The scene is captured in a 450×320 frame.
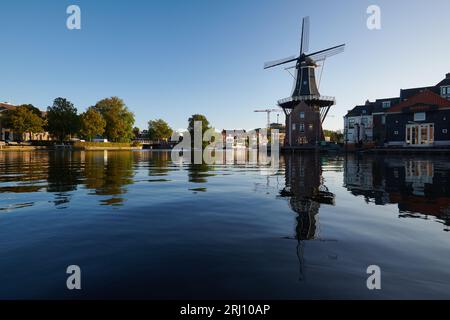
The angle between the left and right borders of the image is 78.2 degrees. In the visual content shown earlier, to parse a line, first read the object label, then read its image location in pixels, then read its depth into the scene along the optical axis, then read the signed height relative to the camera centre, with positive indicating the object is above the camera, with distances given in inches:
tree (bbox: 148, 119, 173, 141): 6127.0 +515.6
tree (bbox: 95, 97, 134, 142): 4247.0 +560.2
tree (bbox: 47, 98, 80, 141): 3727.9 +464.8
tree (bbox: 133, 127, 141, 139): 7520.7 +598.9
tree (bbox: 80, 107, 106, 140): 3683.6 +398.9
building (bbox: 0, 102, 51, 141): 3866.4 +285.1
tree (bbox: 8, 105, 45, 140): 3336.6 +390.4
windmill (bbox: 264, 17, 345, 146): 2608.3 +484.9
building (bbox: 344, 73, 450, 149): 1994.3 +257.2
